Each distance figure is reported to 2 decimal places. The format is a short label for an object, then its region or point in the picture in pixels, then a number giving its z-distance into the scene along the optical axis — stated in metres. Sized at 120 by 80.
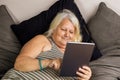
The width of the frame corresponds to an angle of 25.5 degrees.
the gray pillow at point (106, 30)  2.03
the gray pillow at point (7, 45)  2.08
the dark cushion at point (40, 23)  2.14
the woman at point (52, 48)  1.68
